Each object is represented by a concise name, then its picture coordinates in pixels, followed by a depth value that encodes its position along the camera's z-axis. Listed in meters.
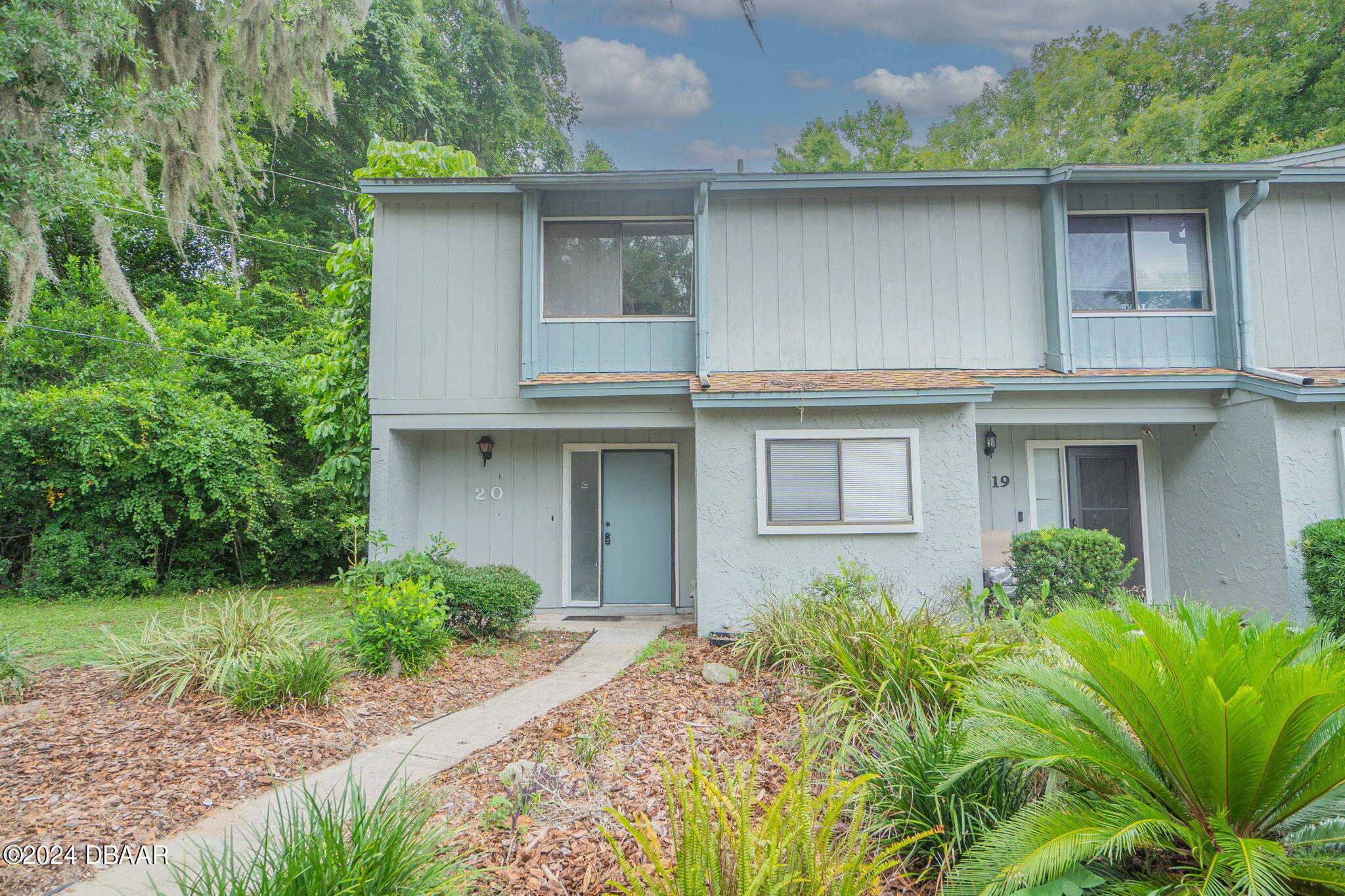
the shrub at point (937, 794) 2.55
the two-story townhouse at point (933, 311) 7.62
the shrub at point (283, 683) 4.25
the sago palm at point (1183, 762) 2.01
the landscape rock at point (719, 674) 4.84
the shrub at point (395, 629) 5.27
